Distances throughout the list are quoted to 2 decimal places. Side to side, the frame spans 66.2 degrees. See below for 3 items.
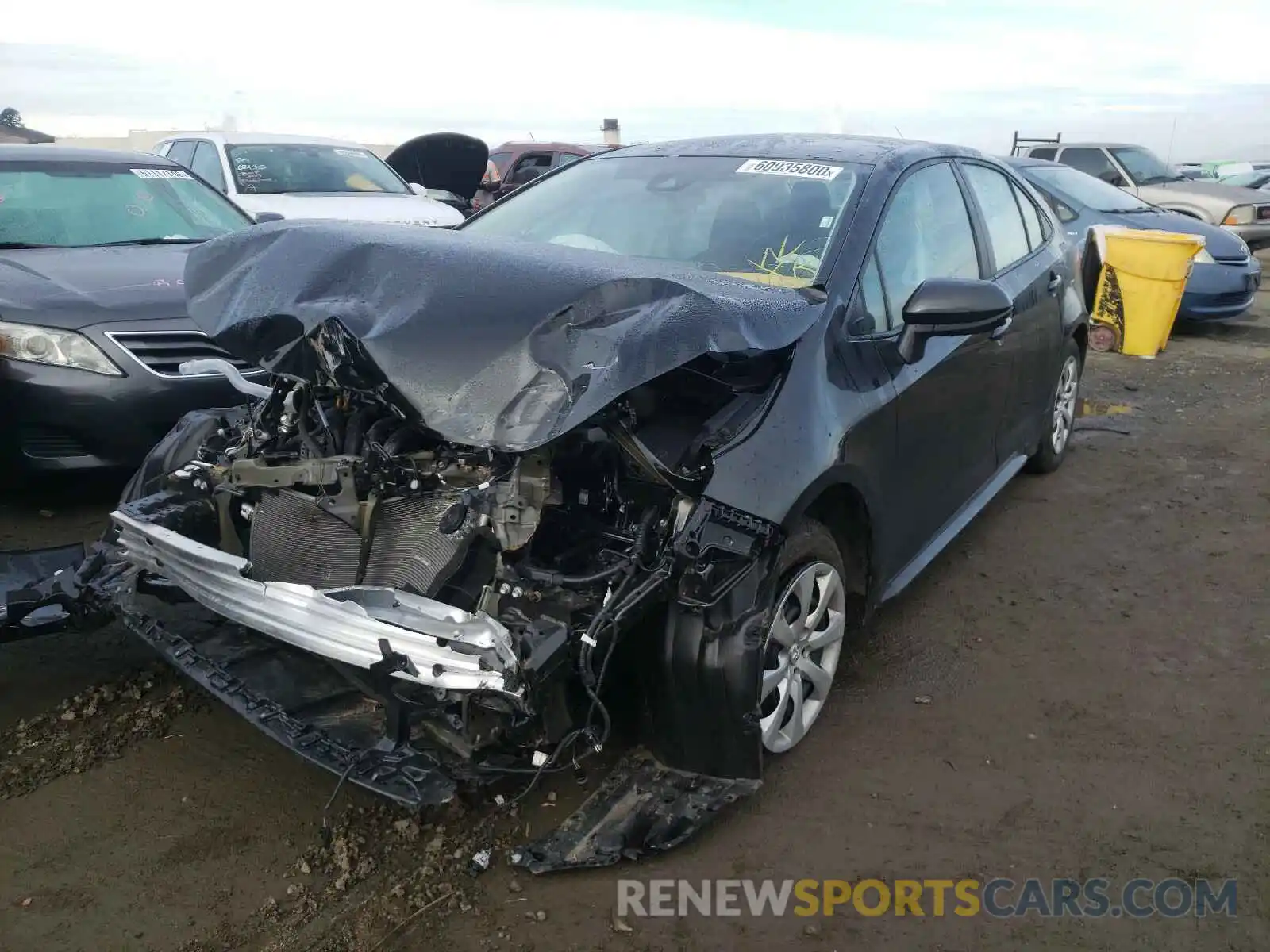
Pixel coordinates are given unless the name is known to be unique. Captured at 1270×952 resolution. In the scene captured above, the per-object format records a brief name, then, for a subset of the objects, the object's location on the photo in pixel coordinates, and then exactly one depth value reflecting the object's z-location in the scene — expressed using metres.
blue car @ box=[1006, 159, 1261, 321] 9.74
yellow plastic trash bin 8.72
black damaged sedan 2.31
